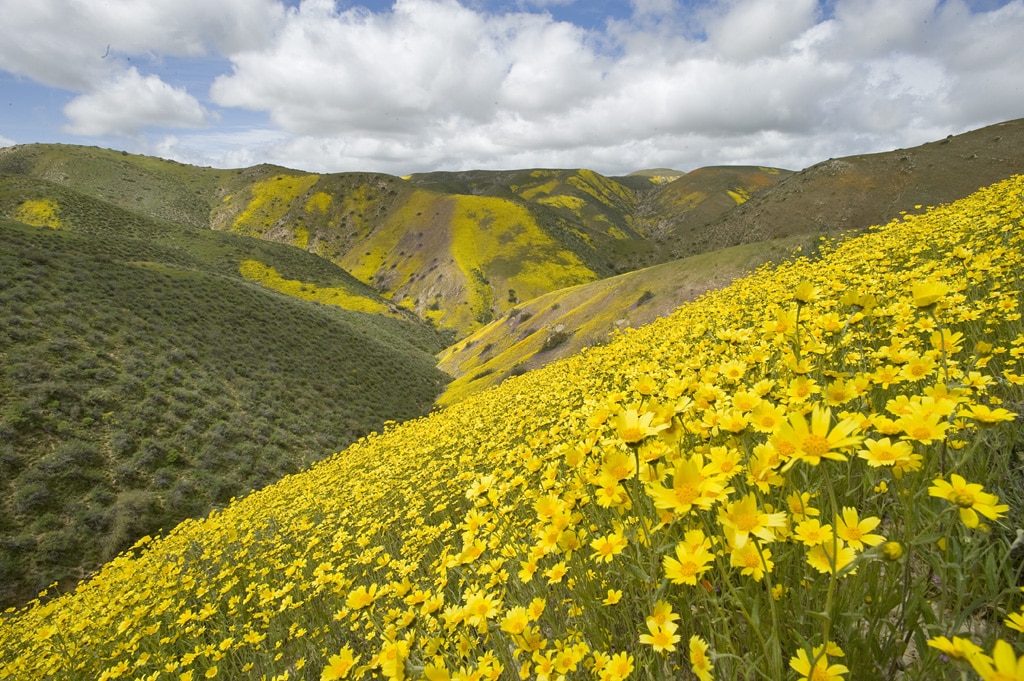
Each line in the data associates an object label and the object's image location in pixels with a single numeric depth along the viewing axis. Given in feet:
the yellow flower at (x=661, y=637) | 1.38
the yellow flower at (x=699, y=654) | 1.29
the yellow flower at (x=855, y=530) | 1.28
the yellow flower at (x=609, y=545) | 1.70
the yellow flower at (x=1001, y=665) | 0.90
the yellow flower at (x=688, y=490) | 1.28
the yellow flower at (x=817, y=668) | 1.13
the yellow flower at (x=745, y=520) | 1.24
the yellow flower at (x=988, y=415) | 1.23
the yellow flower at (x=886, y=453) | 1.20
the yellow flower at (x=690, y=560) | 1.37
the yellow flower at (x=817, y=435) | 1.18
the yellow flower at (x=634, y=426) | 1.43
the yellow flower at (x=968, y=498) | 1.11
